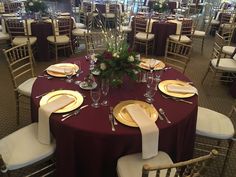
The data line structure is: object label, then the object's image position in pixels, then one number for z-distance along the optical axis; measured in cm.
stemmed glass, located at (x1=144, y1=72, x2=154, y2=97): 200
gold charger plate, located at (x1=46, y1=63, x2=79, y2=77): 215
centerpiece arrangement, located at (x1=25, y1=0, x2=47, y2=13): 450
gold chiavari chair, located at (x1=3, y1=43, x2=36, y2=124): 244
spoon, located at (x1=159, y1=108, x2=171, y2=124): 160
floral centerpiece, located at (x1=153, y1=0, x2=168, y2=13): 519
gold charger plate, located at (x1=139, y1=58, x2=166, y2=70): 240
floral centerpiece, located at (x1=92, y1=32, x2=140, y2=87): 177
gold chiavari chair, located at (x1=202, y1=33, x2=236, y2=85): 344
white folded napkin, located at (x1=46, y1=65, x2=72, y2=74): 220
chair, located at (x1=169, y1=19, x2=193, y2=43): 486
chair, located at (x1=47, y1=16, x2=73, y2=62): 440
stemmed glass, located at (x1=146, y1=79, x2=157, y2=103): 186
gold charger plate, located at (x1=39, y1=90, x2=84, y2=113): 169
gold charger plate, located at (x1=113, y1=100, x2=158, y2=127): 158
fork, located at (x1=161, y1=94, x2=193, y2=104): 185
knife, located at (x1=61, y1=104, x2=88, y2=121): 160
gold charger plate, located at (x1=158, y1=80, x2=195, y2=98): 192
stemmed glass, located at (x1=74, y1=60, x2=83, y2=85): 207
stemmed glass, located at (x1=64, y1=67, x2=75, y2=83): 211
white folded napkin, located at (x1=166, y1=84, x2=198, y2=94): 196
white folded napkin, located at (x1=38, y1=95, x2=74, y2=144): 163
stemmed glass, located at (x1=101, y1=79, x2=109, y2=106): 180
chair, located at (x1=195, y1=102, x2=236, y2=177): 197
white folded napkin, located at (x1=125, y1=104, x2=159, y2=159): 151
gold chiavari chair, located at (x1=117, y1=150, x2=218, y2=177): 119
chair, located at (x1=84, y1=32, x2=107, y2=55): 304
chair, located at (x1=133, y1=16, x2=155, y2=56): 486
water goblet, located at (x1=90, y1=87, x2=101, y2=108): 174
